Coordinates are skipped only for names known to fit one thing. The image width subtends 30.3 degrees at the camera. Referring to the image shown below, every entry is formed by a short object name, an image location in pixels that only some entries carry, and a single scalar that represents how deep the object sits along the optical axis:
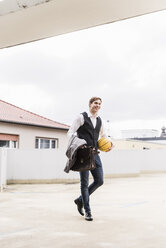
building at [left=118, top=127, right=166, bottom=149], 45.58
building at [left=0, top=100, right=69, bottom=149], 18.22
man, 4.96
